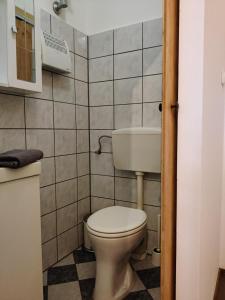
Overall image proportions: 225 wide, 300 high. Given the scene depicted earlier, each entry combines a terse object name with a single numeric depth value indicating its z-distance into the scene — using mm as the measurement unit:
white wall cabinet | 1141
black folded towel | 964
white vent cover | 1457
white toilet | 1277
